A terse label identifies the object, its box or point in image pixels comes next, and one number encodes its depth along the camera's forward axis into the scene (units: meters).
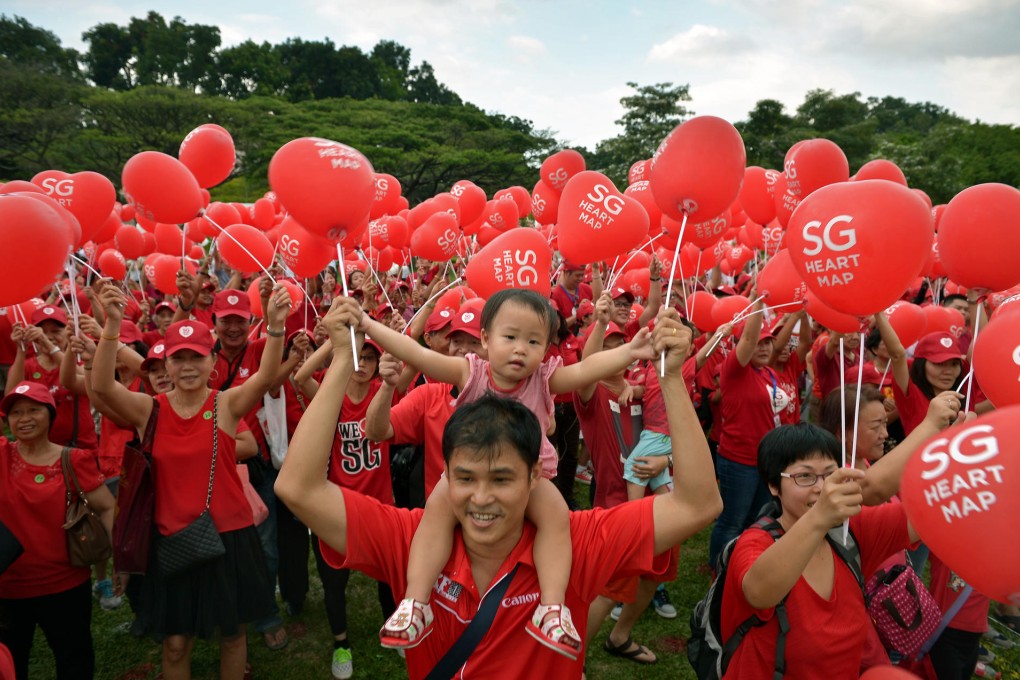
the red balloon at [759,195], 5.91
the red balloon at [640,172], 7.81
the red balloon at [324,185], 2.43
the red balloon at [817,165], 4.39
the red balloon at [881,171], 5.67
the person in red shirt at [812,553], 1.78
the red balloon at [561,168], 7.03
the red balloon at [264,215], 9.23
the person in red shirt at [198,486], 3.02
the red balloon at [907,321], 4.39
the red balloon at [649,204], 5.91
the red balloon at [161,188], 4.10
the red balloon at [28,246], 2.47
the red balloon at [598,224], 3.67
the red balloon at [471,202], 7.60
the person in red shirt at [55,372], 4.18
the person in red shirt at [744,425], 4.38
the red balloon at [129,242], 7.73
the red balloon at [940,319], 4.75
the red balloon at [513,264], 3.62
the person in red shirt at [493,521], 1.65
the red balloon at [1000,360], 1.91
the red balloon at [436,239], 6.14
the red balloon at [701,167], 2.74
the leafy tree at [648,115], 30.25
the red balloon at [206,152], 4.84
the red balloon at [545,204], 7.24
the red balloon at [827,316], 3.37
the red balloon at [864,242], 2.09
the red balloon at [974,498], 1.29
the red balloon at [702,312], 5.38
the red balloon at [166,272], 7.57
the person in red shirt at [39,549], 2.98
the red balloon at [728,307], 4.95
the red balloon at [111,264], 7.46
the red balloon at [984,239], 2.83
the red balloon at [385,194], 6.79
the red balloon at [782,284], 3.80
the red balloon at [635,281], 6.73
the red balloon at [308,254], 3.77
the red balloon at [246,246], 5.67
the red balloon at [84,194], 4.25
